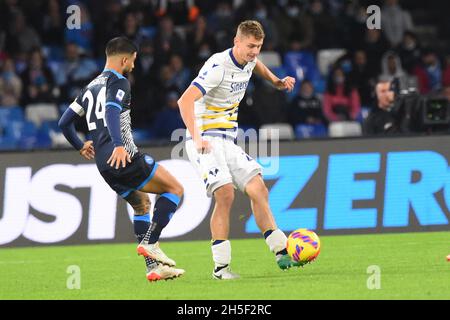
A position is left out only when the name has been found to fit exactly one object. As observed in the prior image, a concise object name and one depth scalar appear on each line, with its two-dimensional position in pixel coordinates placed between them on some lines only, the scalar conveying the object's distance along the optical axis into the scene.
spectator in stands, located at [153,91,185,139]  18.28
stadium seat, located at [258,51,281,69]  19.50
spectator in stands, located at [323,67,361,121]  19.19
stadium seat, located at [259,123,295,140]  17.57
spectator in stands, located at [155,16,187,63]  19.70
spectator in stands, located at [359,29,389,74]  19.94
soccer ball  10.16
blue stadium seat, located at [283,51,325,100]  19.69
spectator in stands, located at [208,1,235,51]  19.92
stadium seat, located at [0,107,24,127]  18.70
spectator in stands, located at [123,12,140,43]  19.84
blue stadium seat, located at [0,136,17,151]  18.19
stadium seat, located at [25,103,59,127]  18.69
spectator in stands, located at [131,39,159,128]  18.98
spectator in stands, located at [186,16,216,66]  19.64
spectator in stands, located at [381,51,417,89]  19.48
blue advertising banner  14.37
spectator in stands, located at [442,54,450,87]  19.82
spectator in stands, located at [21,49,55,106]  19.02
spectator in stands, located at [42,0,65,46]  20.64
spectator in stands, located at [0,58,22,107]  19.05
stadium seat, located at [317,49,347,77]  20.44
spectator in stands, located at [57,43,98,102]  19.11
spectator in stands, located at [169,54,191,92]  19.25
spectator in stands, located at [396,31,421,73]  19.92
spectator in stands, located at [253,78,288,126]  18.81
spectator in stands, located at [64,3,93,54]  20.51
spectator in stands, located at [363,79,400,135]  16.05
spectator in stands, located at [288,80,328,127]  18.70
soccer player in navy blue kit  9.86
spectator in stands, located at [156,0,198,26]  21.08
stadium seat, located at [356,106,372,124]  19.10
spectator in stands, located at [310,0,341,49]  20.64
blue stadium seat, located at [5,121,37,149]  18.38
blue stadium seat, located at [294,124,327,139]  18.56
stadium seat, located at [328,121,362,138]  18.11
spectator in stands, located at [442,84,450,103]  18.03
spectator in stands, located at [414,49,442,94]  19.80
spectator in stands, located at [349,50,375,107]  19.75
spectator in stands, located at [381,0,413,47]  20.80
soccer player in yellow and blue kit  10.12
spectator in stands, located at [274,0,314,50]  20.52
